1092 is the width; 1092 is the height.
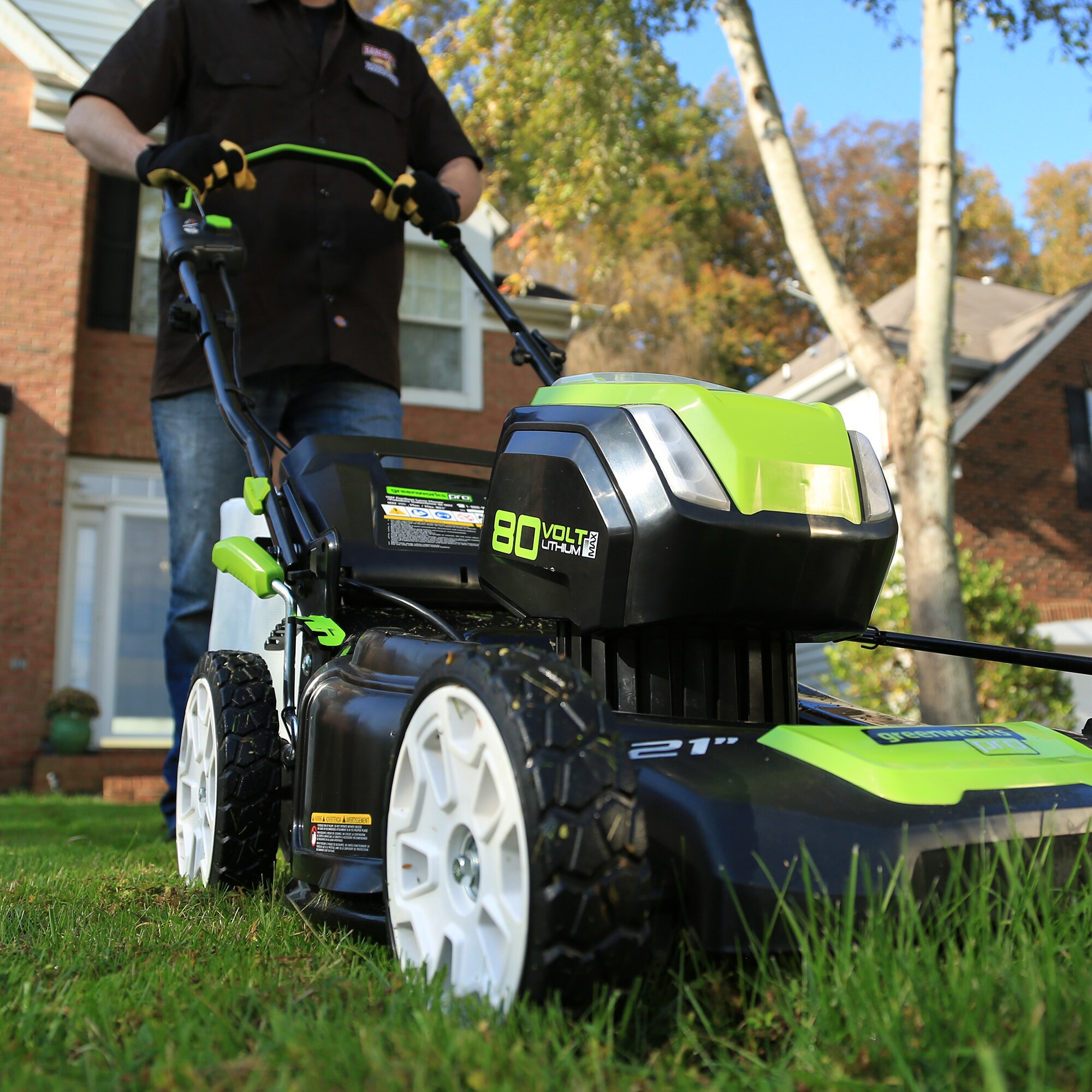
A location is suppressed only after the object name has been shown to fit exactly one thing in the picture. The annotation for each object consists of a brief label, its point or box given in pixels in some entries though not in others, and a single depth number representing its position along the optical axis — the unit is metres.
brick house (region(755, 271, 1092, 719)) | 12.19
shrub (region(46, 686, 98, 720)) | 8.02
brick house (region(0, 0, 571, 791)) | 8.21
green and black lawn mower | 1.19
